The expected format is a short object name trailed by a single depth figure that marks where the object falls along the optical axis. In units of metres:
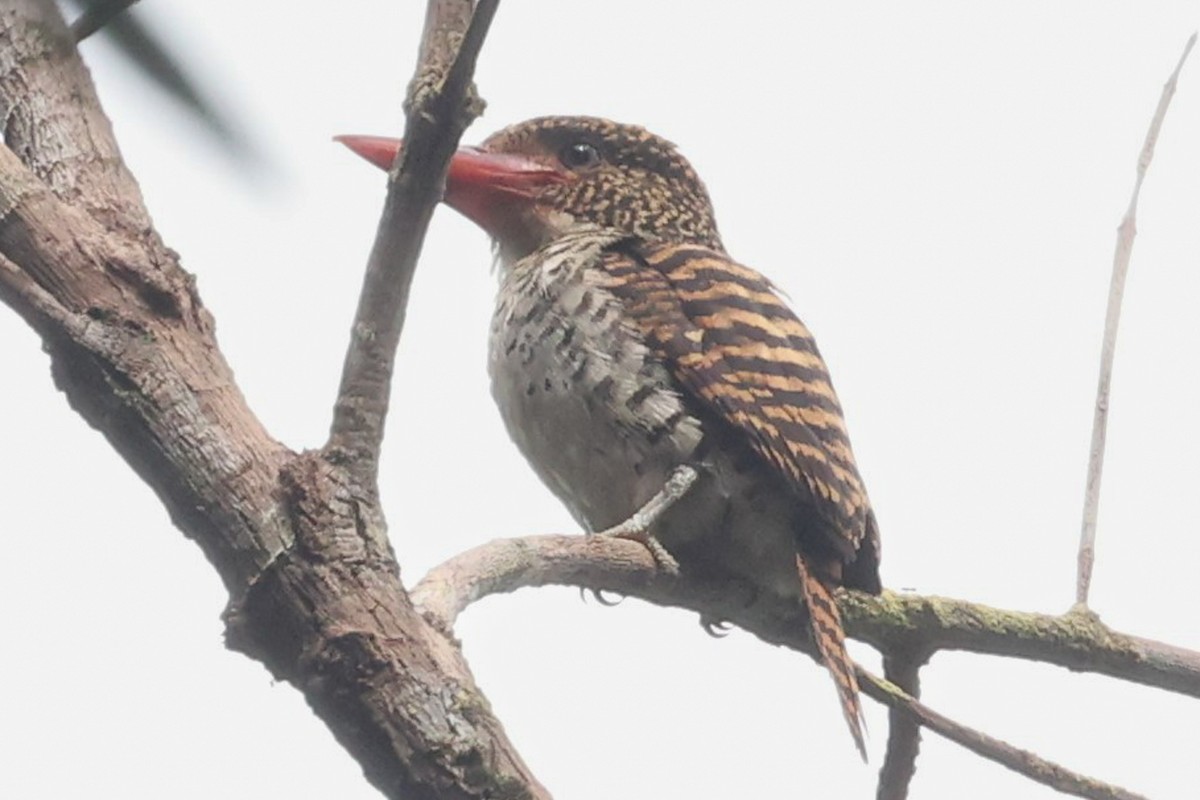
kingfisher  7.64
